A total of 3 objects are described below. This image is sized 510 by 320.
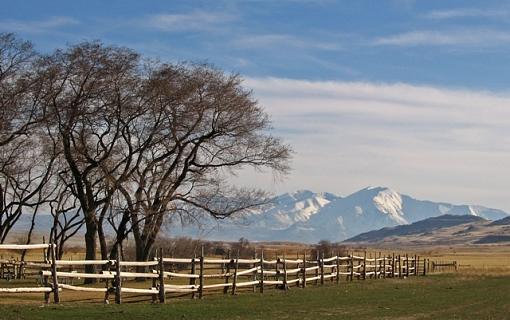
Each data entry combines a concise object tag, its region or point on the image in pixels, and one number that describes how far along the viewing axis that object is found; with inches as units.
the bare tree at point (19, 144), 1566.2
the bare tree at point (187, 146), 1676.9
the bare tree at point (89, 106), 1584.6
